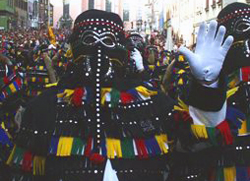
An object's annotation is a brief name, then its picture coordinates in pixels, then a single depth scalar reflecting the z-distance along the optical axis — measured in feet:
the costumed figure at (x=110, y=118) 8.77
